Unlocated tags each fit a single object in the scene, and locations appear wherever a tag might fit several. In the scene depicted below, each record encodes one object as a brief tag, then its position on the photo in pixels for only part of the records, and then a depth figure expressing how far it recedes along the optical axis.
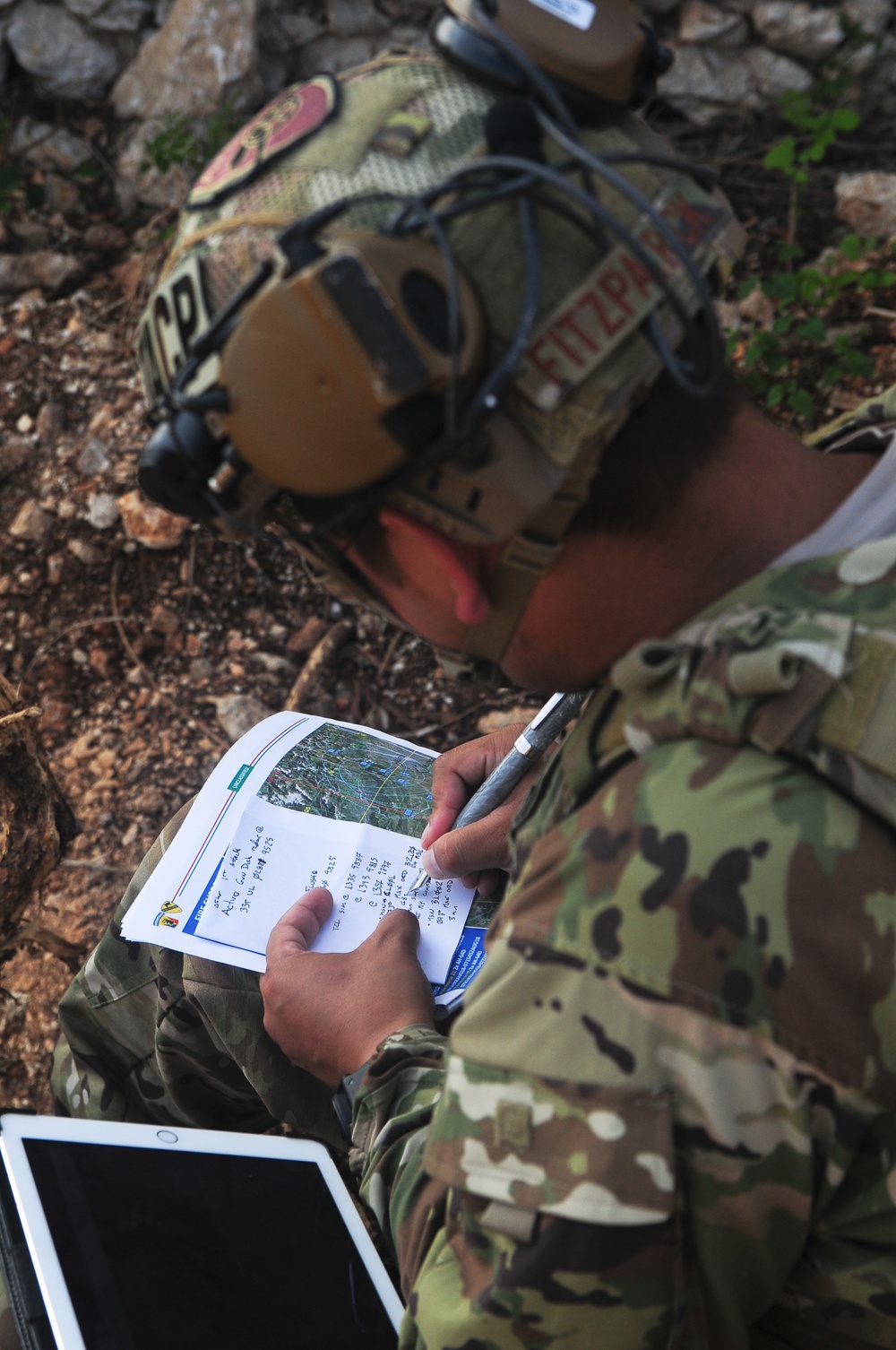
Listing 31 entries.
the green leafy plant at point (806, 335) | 2.62
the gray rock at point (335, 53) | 3.24
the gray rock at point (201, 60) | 3.09
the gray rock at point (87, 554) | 2.80
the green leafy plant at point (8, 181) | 3.13
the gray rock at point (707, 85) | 3.17
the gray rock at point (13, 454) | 2.91
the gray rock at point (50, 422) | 2.96
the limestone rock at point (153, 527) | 2.78
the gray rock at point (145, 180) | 3.20
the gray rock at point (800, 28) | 3.07
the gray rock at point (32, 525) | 2.82
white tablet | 1.21
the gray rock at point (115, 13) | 3.19
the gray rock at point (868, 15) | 3.06
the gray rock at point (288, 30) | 3.22
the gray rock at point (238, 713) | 2.59
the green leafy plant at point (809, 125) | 2.81
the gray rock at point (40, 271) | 3.16
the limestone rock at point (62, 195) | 3.25
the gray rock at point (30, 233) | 3.21
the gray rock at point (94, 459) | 2.91
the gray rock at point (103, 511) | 2.83
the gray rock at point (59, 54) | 3.16
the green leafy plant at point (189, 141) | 2.99
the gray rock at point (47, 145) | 3.23
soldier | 0.86
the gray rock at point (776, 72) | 3.17
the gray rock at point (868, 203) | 2.99
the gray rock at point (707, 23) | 3.13
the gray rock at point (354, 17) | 3.21
